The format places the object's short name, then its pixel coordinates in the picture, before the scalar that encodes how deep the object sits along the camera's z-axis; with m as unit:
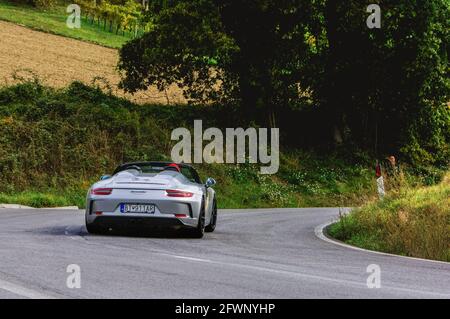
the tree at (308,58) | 38.62
